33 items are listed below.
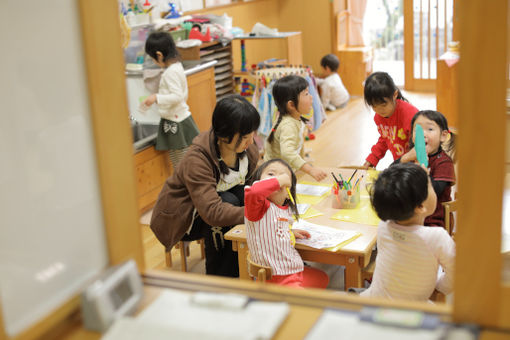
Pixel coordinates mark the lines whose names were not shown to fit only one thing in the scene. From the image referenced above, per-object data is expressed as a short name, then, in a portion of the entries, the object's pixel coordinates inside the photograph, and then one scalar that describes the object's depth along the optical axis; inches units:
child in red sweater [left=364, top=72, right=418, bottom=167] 130.5
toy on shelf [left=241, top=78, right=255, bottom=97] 238.8
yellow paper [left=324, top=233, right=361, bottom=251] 96.0
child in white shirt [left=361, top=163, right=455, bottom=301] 81.3
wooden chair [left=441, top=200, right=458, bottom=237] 108.1
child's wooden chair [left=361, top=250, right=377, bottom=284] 100.7
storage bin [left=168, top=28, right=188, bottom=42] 215.2
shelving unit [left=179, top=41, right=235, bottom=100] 220.4
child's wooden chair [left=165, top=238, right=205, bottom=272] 133.3
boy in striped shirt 97.7
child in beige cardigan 143.0
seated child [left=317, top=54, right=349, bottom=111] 285.3
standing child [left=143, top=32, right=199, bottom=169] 178.4
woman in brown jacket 114.3
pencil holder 112.2
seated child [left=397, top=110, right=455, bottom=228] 111.4
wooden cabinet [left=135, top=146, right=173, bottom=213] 177.8
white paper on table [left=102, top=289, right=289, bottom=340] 40.9
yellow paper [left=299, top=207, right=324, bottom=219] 111.3
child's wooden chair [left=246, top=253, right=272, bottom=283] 94.1
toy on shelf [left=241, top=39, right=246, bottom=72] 255.3
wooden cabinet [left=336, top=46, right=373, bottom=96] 305.9
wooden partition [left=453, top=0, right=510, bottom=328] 35.0
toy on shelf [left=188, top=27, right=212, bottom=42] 217.5
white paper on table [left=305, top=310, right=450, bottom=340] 38.4
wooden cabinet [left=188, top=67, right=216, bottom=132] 199.0
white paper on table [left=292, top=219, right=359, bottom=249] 98.3
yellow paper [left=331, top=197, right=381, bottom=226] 107.4
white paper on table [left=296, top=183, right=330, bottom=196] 122.6
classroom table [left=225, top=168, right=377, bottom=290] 96.7
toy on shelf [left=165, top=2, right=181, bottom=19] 229.1
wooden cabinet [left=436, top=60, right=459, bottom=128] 239.1
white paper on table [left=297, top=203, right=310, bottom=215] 113.3
